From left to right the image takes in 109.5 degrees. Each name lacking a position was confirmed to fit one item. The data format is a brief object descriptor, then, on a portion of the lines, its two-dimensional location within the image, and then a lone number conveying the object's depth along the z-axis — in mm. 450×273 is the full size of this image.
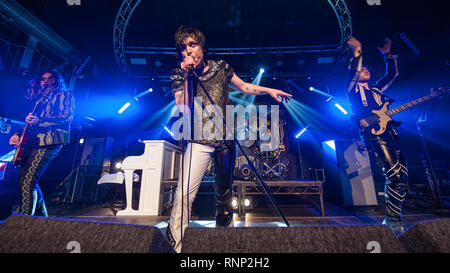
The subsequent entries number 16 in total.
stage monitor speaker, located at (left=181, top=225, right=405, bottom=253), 695
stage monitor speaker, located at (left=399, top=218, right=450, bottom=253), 777
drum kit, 6985
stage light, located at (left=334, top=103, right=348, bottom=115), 7155
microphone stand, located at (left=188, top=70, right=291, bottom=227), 1358
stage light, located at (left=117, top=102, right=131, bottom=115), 7636
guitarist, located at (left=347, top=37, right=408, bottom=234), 2186
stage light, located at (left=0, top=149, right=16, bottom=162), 3294
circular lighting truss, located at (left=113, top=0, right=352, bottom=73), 5207
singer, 1259
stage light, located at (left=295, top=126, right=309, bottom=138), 8086
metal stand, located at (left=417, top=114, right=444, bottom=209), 3857
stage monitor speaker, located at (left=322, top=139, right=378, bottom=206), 4332
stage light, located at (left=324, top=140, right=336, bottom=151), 4893
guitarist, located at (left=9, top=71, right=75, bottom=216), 2016
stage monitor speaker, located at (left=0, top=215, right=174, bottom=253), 725
